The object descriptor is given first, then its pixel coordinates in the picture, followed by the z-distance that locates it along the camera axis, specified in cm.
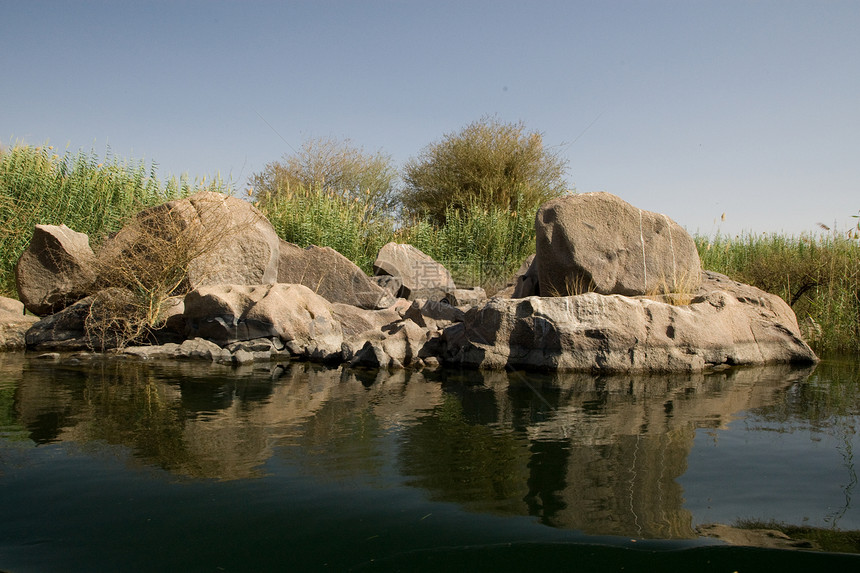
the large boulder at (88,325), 798
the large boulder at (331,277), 1007
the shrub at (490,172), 1867
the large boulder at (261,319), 791
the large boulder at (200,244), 818
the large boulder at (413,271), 1139
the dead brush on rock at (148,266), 805
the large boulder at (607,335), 693
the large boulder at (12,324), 823
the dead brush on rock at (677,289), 796
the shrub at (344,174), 2312
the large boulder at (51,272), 888
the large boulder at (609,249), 849
